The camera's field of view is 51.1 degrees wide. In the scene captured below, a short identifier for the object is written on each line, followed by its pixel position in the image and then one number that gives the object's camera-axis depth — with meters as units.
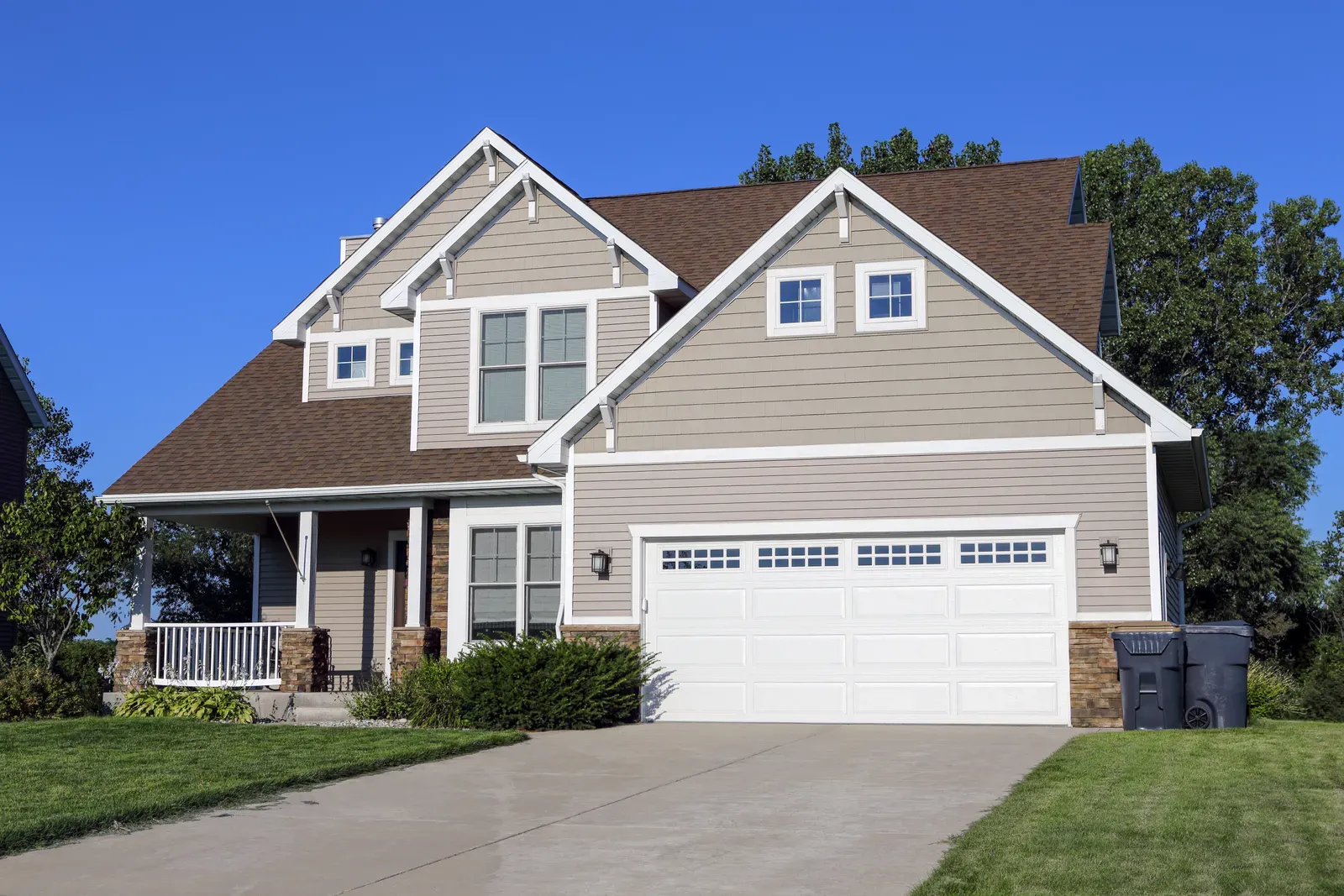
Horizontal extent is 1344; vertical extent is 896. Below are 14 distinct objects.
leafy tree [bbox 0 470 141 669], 20.27
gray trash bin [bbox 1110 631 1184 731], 14.98
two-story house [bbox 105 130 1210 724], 16.06
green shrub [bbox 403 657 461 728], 16.02
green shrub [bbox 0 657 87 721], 17.31
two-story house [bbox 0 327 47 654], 26.91
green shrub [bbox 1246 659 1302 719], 18.38
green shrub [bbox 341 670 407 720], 17.05
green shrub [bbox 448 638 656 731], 15.77
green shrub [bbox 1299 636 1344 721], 19.36
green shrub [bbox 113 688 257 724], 17.34
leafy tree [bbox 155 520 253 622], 36.84
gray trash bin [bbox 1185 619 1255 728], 14.96
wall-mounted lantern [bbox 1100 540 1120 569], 15.49
